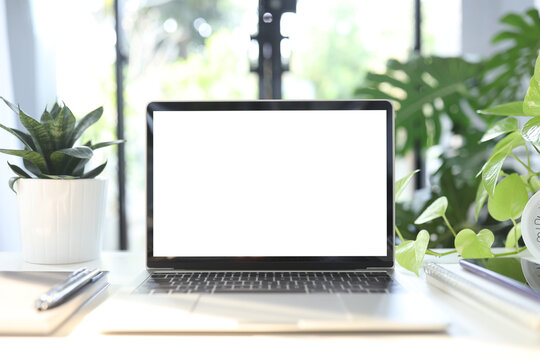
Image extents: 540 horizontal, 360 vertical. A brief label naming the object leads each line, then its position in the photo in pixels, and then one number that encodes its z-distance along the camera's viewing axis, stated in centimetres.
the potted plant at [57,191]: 78
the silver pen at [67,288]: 50
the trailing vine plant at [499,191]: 68
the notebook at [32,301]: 47
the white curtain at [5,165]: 163
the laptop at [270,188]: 73
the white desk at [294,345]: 43
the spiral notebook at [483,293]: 47
